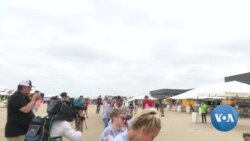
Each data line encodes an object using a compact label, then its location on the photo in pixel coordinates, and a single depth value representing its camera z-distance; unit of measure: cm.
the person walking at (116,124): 233
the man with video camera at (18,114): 301
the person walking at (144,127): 144
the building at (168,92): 5851
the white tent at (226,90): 1108
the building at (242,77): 2780
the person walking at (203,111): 1304
